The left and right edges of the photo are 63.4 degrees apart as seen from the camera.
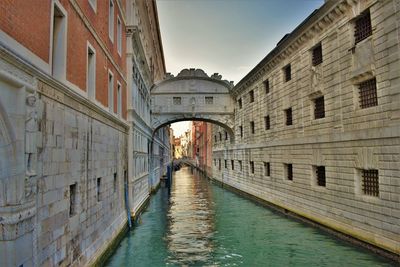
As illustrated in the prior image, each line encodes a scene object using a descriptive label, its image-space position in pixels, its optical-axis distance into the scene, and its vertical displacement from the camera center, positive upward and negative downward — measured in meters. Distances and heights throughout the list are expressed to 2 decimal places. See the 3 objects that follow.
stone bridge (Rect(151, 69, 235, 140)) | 25.61 +4.62
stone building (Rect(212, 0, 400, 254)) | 8.57 +1.13
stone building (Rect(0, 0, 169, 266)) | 4.00 +0.46
